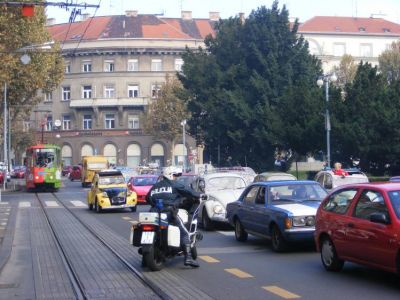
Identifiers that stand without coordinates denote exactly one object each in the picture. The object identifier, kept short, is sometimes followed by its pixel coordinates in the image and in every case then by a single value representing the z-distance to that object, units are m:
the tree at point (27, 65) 42.00
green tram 53.44
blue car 14.95
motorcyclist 13.35
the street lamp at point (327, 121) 42.25
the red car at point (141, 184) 35.59
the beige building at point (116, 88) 92.00
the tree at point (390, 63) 78.38
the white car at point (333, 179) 29.19
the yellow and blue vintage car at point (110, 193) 29.64
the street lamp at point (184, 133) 76.75
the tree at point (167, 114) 84.12
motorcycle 13.07
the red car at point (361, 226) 10.76
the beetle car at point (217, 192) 20.83
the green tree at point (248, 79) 54.61
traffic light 19.59
